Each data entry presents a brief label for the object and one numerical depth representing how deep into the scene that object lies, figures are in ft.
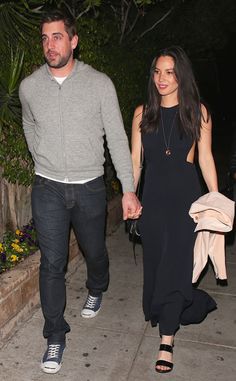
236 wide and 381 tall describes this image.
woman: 11.74
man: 11.19
